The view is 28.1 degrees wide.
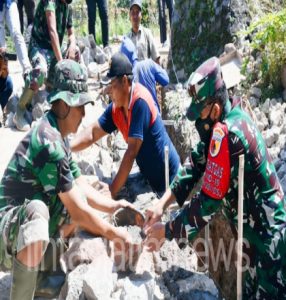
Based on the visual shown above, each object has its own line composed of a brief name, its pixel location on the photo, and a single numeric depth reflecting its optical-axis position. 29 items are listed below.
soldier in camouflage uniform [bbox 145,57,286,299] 3.10
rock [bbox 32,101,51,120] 7.20
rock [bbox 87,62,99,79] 9.16
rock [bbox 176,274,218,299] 3.60
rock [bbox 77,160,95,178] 5.21
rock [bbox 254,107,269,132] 5.36
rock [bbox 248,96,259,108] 5.82
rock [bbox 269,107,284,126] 5.36
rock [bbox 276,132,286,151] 4.96
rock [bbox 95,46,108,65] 9.72
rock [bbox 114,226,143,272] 3.62
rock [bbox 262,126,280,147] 5.09
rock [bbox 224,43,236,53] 6.87
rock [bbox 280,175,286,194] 4.34
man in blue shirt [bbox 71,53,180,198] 4.53
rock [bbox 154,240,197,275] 4.02
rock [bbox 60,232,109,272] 3.86
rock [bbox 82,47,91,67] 9.34
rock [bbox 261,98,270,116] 5.58
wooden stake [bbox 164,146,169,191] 4.20
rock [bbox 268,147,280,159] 4.88
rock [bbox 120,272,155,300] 3.34
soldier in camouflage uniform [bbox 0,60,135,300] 3.29
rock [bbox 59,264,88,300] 3.52
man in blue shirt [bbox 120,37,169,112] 5.46
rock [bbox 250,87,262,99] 5.90
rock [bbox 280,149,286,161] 4.77
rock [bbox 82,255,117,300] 3.35
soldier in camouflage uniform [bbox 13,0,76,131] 6.63
